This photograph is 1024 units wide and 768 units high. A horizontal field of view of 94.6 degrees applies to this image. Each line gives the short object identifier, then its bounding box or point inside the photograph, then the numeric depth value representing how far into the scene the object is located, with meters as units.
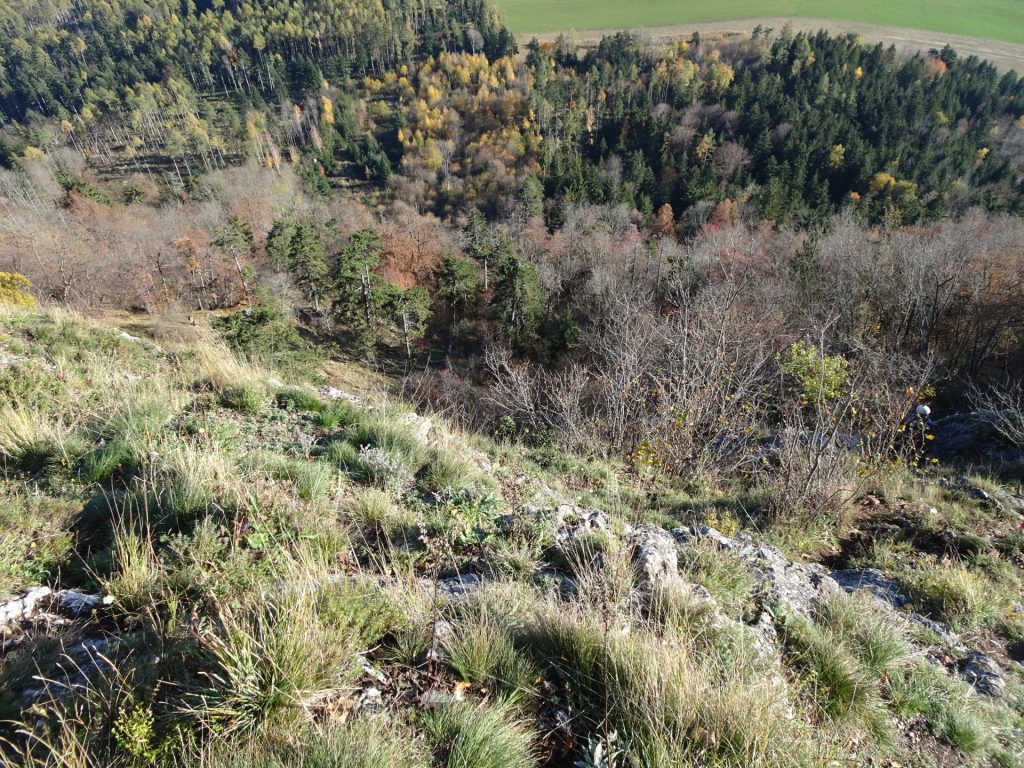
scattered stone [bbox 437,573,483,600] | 3.03
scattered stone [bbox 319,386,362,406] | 6.64
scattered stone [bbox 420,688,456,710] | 2.16
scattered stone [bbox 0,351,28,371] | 5.24
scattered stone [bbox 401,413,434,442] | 5.48
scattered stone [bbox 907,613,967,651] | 4.00
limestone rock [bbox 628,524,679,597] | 3.44
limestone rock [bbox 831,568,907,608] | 4.73
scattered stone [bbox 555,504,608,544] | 4.16
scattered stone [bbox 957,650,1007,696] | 3.52
